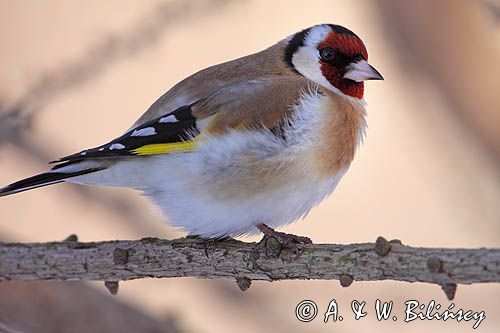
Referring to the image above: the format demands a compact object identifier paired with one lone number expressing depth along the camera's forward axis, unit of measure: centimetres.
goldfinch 261
